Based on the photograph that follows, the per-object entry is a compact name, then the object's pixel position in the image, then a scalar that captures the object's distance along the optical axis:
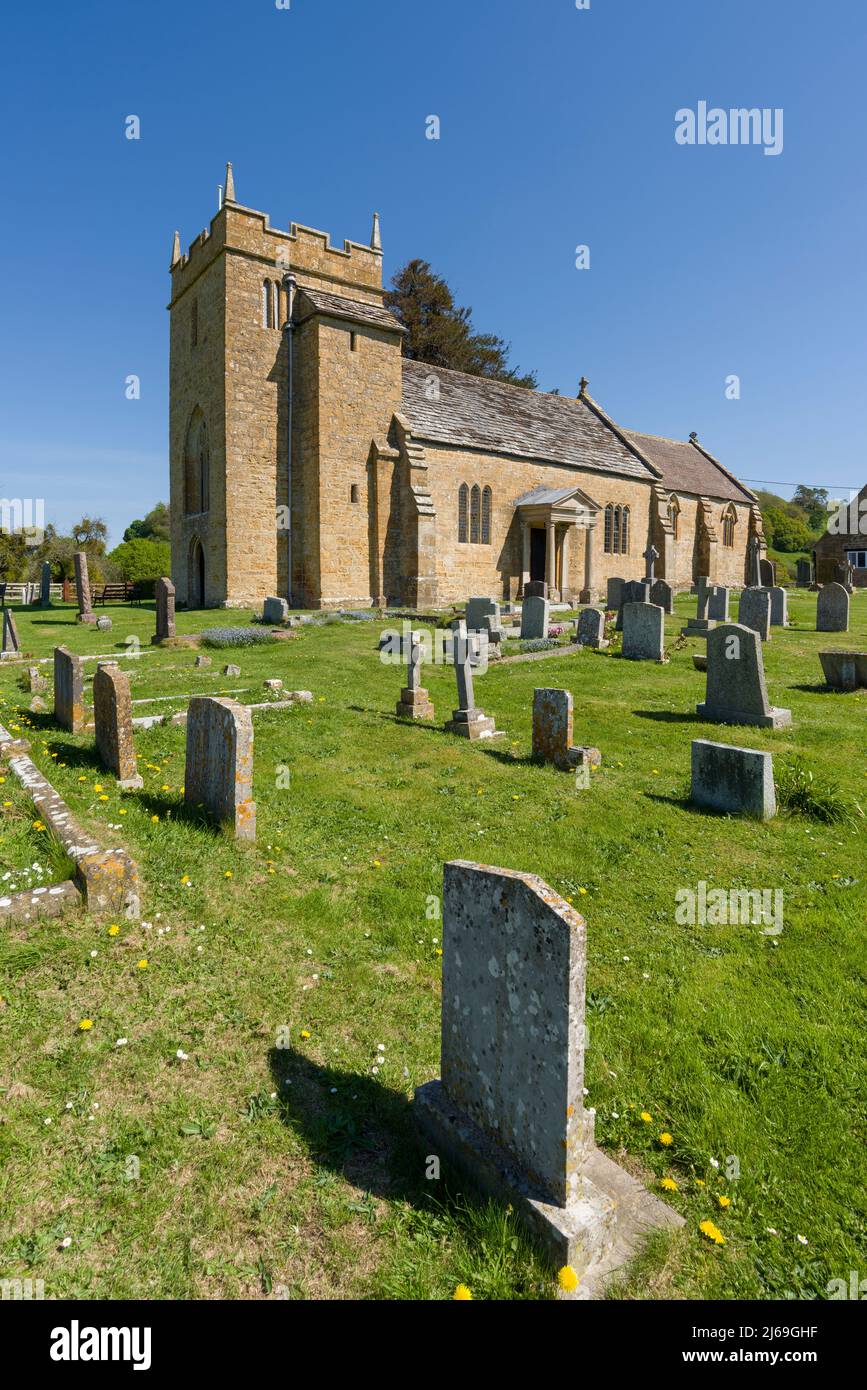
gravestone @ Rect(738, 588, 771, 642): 16.67
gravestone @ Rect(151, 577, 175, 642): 16.16
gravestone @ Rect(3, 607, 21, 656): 15.17
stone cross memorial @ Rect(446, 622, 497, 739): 9.10
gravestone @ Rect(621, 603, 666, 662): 14.66
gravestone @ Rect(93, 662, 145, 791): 6.43
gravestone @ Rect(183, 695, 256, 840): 5.37
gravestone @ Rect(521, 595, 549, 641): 17.64
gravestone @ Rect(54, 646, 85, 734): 8.02
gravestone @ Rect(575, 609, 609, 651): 16.33
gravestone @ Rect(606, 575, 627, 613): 24.14
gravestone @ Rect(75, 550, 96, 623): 20.47
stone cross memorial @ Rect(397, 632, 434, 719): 9.93
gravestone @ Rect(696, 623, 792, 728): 9.02
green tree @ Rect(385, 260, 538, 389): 43.09
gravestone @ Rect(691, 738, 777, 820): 6.27
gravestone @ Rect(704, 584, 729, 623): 19.50
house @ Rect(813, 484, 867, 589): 44.50
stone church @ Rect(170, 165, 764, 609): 23.75
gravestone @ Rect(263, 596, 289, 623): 20.00
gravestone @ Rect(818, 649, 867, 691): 11.46
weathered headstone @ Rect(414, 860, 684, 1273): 2.31
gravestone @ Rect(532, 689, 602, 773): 7.68
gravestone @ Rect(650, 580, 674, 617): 22.47
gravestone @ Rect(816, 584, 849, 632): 18.22
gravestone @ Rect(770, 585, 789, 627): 19.61
